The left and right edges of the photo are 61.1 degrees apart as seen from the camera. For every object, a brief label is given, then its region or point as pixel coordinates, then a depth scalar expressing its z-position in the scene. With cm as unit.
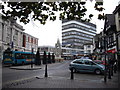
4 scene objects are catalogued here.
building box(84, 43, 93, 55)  6300
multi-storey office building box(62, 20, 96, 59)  8383
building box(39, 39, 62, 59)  4616
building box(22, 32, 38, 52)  4996
